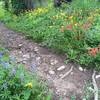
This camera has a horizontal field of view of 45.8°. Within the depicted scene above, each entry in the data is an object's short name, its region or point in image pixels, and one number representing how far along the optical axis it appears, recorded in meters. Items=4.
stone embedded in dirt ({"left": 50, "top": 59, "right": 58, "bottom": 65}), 2.96
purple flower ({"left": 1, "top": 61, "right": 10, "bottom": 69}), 2.15
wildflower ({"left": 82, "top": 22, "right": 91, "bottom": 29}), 3.24
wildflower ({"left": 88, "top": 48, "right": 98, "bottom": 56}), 2.85
